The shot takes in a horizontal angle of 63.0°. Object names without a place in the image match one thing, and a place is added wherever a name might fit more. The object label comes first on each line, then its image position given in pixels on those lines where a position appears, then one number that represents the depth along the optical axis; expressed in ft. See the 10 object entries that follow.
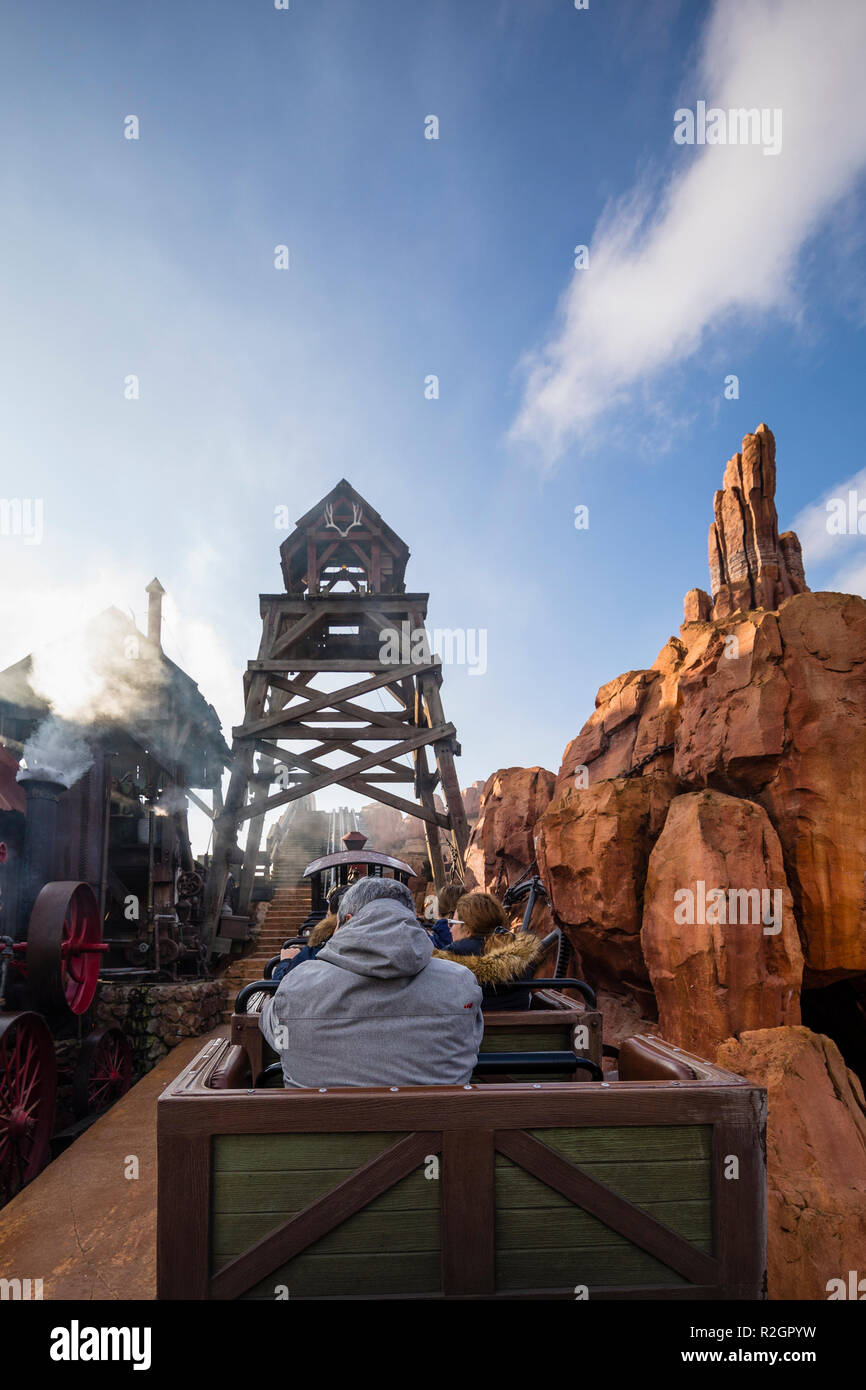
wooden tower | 34.27
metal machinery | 17.74
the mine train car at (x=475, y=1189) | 6.33
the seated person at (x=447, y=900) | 20.53
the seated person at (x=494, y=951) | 9.26
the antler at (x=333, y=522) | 42.47
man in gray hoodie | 6.70
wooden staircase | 36.35
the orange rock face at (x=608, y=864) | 29.14
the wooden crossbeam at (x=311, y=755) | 34.81
